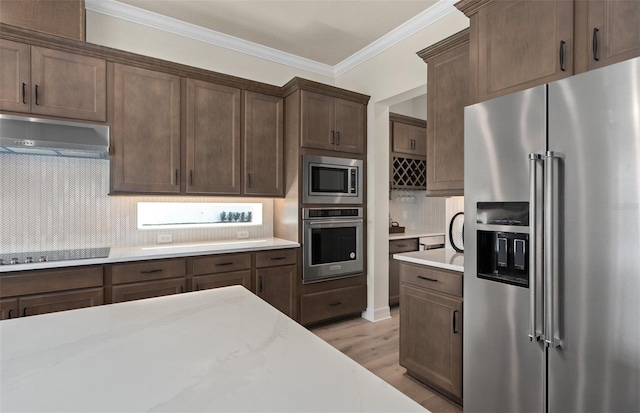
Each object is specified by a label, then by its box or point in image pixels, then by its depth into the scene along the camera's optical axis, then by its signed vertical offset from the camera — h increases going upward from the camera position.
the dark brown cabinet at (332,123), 3.31 +0.88
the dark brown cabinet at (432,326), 2.02 -0.81
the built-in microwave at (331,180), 3.31 +0.27
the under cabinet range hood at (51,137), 2.16 +0.47
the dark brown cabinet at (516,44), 1.55 +0.85
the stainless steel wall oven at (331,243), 3.31 -0.40
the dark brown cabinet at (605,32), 1.33 +0.75
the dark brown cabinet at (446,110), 2.24 +0.69
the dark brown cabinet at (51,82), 2.28 +0.91
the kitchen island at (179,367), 0.56 -0.34
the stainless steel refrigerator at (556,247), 1.23 -0.18
